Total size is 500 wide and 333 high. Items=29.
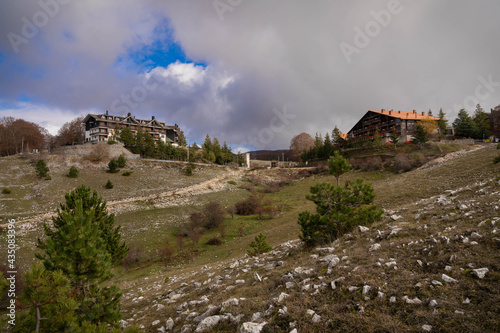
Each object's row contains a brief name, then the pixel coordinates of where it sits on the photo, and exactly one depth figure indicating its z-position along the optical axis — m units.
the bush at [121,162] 67.69
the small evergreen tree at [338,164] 26.73
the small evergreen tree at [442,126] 79.88
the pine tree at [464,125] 77.94
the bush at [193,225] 36.06
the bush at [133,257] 26.78
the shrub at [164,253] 27.56
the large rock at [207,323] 5.95
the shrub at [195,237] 32.47
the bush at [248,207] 46.44
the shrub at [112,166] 64.39
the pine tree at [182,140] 102.53
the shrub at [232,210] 44.69
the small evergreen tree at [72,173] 58.25
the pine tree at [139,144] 84.50
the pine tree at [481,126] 76.31
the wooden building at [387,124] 84.44
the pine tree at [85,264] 7.84
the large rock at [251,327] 4.97
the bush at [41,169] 55.28
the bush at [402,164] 55.87
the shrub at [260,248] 16.72
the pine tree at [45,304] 5.48
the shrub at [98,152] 70.38
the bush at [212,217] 39.00
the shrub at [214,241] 31.55
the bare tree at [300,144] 119.31
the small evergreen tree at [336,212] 11.83
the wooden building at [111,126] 96.24
